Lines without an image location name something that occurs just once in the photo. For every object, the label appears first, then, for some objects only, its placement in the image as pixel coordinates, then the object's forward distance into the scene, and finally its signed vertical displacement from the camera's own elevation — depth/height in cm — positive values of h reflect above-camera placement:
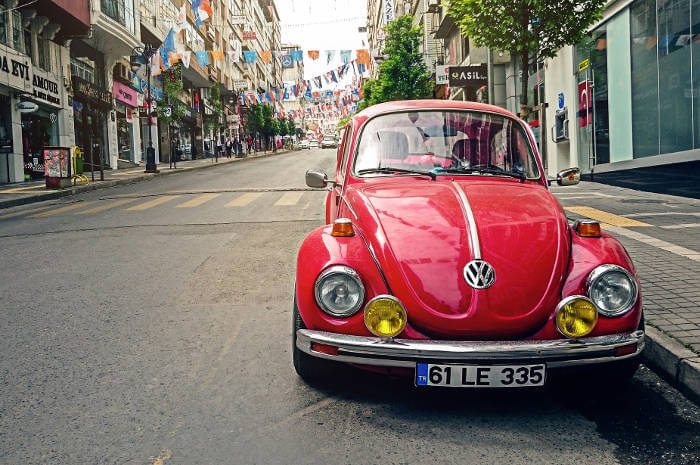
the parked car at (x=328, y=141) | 7863 +523
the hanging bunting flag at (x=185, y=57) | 3796 +767
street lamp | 2899 +586
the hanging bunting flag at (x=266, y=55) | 5222 +1077
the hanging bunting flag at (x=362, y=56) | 4284 +835
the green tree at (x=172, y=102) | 3384 +461
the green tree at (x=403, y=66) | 4303 +758
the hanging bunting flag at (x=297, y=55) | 4202 +845
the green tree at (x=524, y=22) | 1393 +334
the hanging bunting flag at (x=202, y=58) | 4371 +874
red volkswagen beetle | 305 -55
